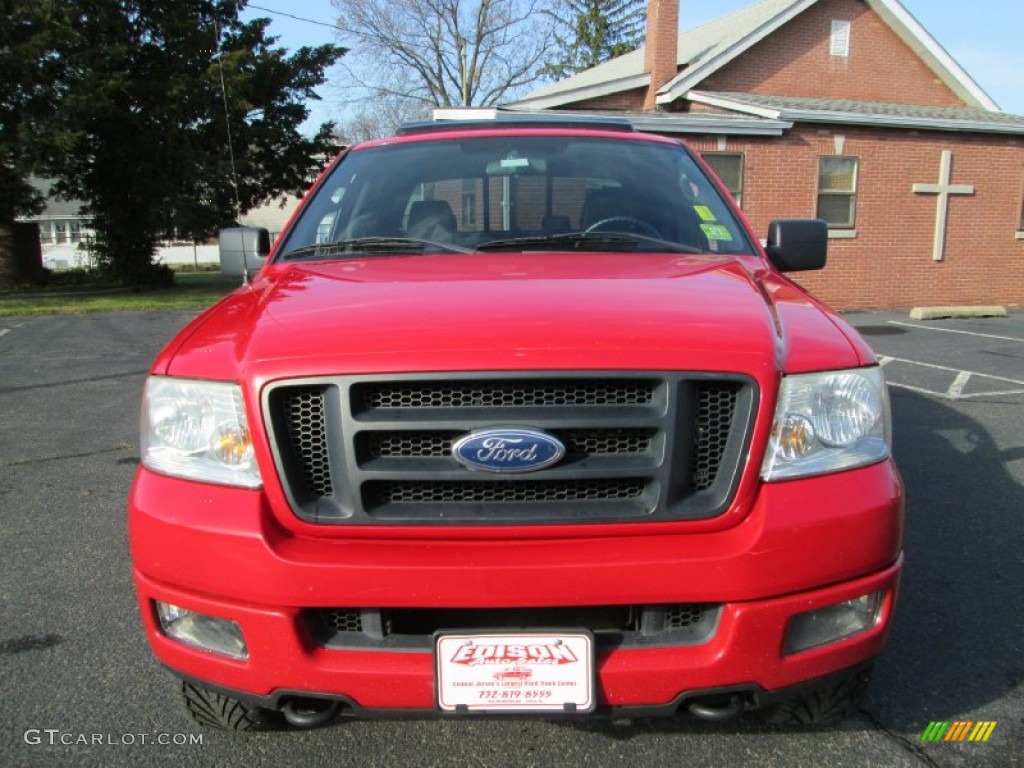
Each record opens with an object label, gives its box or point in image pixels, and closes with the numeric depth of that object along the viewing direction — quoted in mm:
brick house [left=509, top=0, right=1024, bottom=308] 13742
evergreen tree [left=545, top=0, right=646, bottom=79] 45281
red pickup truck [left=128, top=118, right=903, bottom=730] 1675
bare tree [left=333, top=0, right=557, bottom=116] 37000
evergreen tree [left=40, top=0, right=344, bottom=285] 18547
